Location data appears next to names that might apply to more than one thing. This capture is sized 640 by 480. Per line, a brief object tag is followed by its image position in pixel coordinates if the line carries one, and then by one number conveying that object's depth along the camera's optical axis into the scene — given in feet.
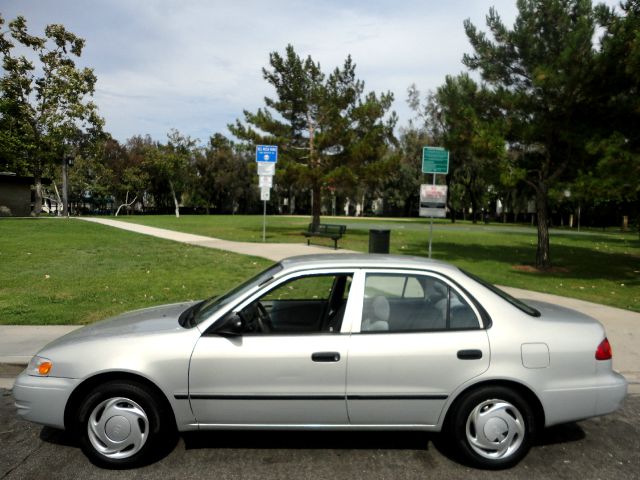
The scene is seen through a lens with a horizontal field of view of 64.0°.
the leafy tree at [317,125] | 84.07
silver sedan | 11.54
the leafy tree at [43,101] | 131.23
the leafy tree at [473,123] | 47.06
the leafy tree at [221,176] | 225.15
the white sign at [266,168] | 65.77
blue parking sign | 65.21
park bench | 63.00
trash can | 43.57
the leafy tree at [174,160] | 168.04
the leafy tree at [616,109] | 38.60
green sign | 32.17
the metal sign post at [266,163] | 65.31
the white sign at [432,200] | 31.48
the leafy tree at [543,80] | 44.62
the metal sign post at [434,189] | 31.55
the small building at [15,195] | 120.47
